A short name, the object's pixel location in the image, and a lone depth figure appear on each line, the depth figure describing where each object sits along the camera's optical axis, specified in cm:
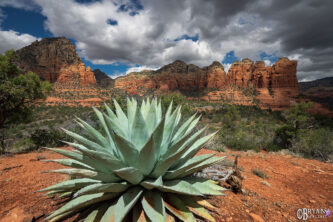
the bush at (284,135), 1339
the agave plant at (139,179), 124
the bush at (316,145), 841
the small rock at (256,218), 181
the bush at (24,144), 861
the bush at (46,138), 849
